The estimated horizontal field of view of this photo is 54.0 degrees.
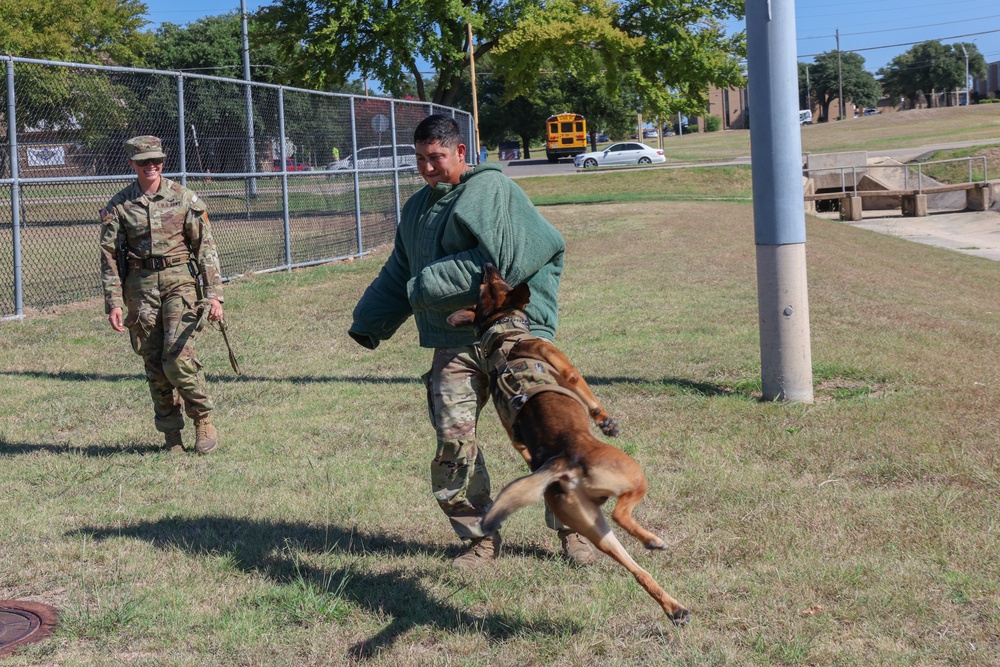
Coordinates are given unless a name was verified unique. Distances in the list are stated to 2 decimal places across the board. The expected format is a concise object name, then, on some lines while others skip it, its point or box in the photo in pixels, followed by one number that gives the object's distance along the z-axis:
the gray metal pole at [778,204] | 6.59
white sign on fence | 10.87
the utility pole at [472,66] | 28.09
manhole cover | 3.45
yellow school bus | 63.09
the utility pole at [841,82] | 99.84
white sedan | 52.62
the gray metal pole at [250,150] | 13.54
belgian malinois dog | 3.14
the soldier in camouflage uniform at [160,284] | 5.87
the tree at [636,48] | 24.98
